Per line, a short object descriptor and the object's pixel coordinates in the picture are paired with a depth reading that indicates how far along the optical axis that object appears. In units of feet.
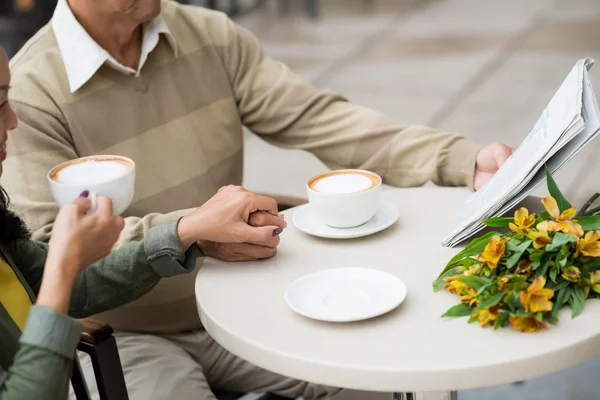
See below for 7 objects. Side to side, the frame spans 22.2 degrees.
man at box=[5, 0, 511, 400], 7.00
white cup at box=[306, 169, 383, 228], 6.41
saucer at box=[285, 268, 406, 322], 5.80
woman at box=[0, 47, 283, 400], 5.40
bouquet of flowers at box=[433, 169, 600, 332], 5.58
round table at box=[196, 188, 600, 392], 5.46
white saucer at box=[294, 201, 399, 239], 6.49
